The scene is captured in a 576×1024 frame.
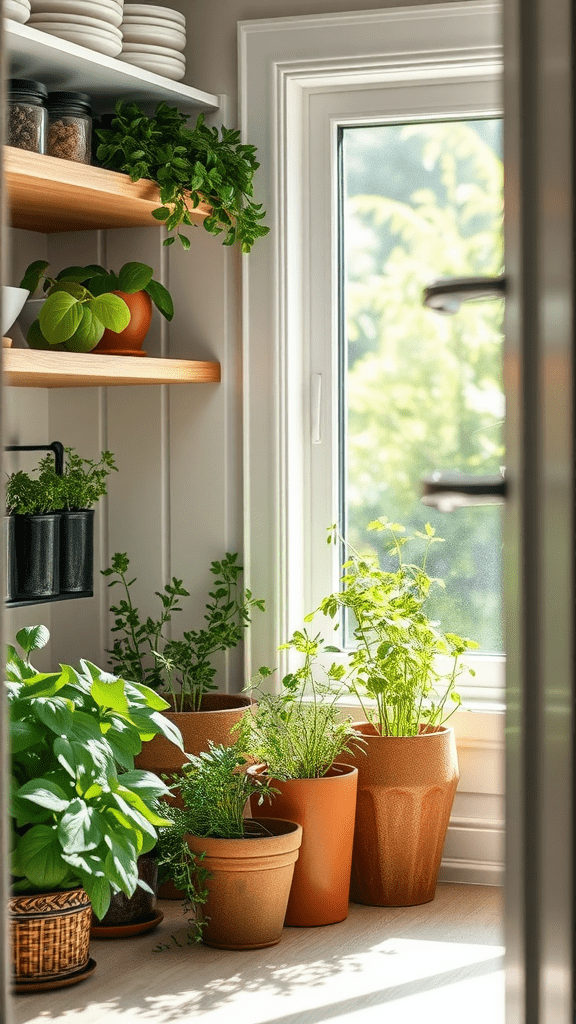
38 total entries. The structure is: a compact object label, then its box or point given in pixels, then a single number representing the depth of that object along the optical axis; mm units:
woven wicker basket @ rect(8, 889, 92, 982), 2285
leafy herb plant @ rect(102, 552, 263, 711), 3047
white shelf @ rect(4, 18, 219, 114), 2578
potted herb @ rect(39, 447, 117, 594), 2842
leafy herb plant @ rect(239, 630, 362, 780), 2746
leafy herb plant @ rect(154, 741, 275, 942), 2586
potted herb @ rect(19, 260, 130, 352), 2730
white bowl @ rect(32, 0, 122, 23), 2707
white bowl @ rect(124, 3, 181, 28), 2953
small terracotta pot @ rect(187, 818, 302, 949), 2539
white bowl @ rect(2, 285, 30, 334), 2559
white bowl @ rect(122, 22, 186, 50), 2949
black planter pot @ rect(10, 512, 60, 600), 2717
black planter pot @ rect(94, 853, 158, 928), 2654
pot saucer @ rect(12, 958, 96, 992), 2342
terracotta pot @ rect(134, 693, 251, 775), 2844
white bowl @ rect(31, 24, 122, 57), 2721
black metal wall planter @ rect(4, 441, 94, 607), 2721
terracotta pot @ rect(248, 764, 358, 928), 2707
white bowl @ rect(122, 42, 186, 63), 2953
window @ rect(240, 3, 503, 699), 3006
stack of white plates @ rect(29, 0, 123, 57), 2705
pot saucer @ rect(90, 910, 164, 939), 2637
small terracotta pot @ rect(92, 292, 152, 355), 2957
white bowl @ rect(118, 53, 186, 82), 2953
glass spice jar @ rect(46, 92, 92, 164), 2768
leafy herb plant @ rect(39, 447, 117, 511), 2840
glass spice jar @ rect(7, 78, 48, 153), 2605
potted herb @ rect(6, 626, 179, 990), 2256
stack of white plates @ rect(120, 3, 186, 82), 2951
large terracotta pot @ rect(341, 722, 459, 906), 2795
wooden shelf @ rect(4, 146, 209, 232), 2541
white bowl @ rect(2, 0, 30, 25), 2506
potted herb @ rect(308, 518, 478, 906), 2803
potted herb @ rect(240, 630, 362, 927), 2713
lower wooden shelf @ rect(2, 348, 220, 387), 2535
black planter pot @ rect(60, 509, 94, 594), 2846
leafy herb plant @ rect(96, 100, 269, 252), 2844
